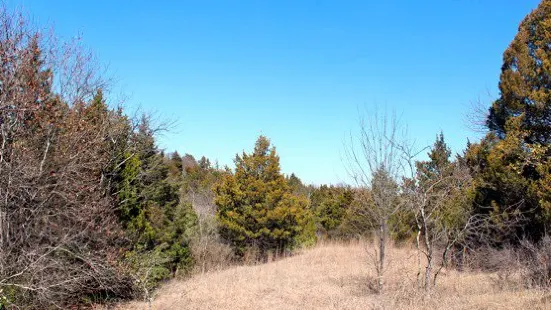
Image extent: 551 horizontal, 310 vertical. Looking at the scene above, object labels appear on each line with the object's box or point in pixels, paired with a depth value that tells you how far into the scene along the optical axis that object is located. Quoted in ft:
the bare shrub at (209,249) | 48.39
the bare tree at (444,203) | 27.53
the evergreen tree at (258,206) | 54.44
